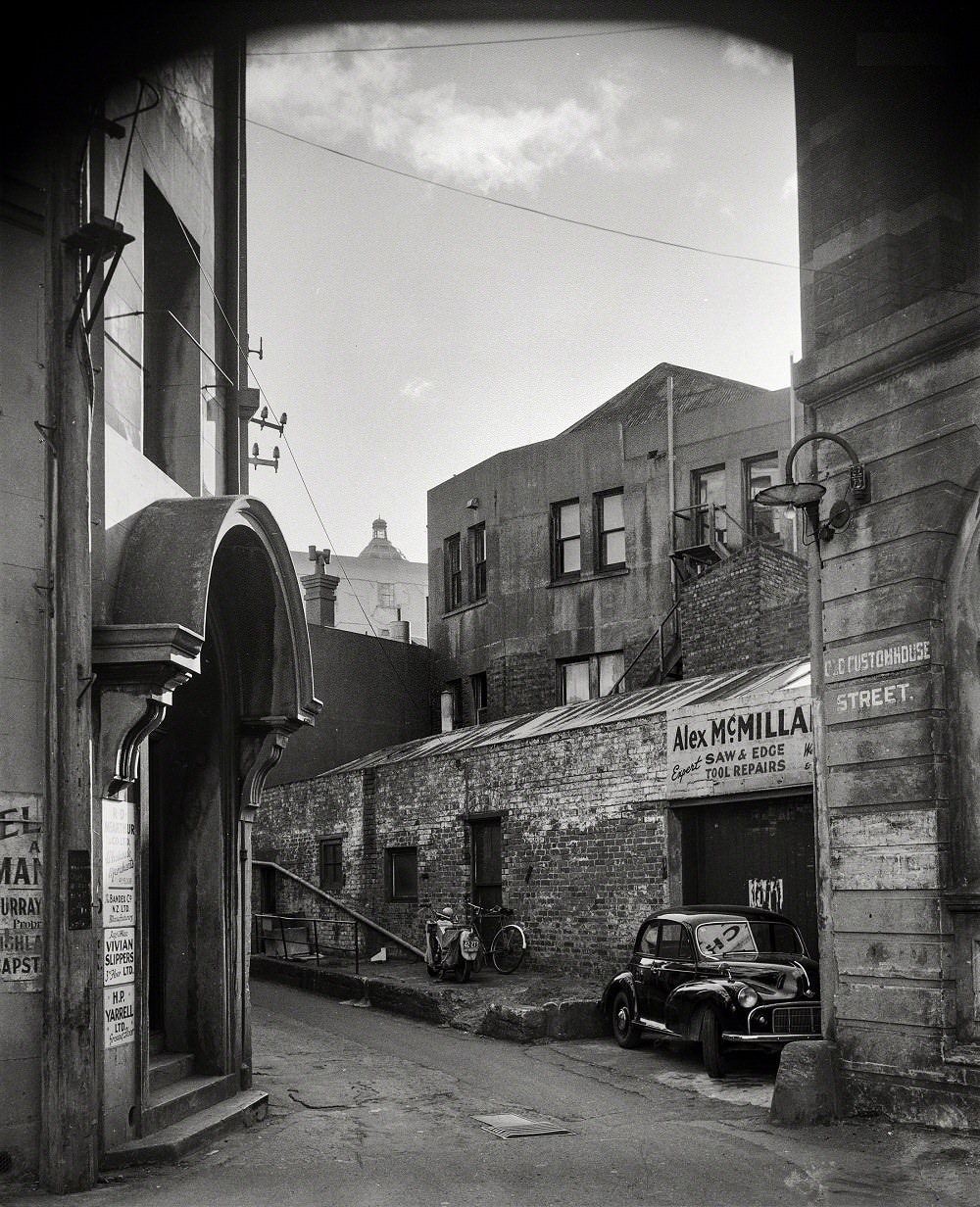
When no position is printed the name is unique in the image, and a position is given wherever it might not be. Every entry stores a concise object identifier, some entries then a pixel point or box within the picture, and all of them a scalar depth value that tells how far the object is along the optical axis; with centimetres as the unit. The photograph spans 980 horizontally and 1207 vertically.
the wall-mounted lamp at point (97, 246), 868
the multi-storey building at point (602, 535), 2822
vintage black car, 1268
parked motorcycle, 1861
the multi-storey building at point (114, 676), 853
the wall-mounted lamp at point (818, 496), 1087
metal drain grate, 1024
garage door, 1588
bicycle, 1973
